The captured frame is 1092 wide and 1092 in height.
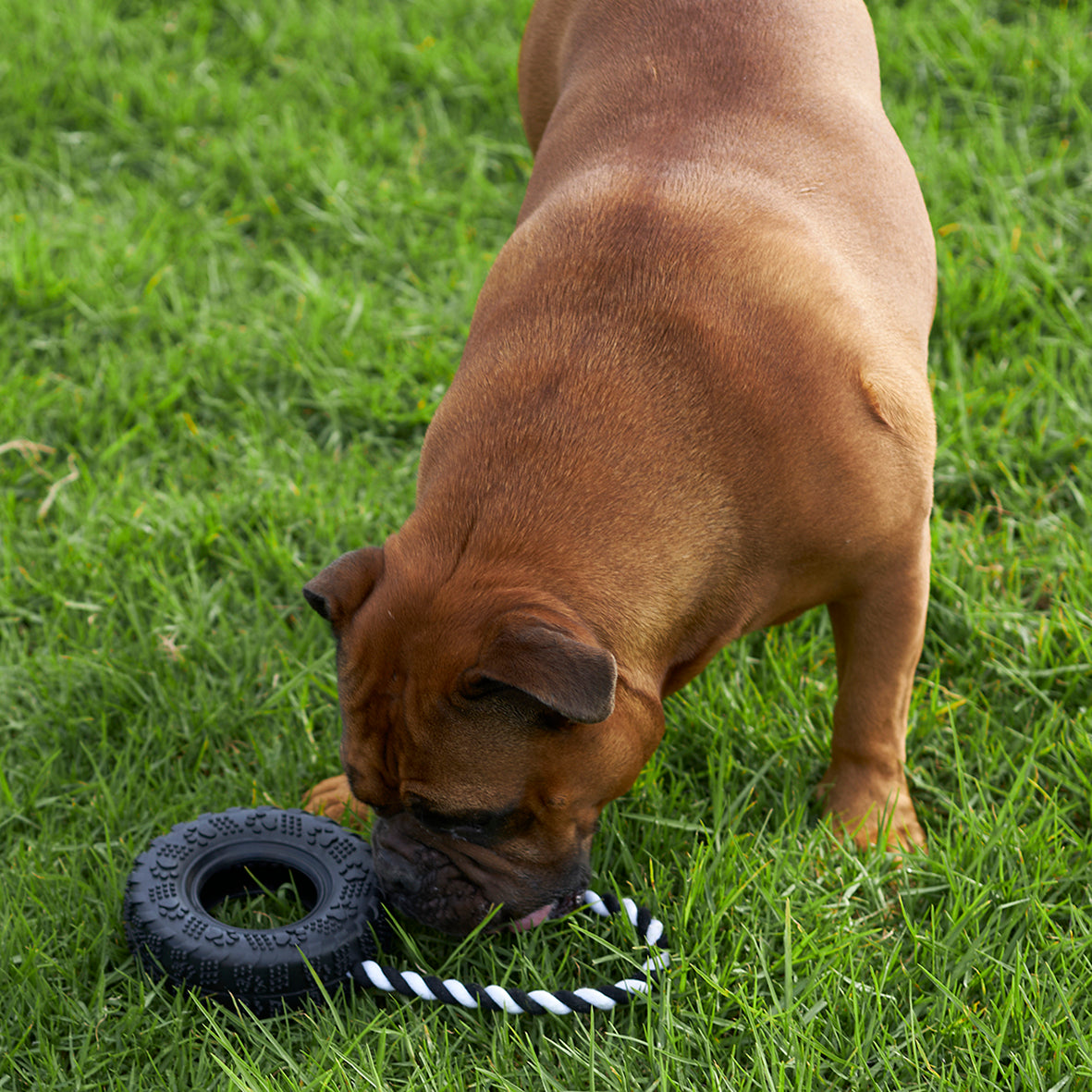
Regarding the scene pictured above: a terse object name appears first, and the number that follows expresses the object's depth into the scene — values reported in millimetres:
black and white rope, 3182
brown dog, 2824
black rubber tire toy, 3215
